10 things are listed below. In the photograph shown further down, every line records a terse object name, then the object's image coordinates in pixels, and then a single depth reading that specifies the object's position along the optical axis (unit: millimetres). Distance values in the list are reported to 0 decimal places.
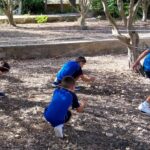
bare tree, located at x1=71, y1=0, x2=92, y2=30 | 14227
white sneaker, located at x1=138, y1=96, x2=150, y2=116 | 5885
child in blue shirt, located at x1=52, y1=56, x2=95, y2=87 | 6355
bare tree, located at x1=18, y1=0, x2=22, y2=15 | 20800
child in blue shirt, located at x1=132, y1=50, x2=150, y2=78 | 6184
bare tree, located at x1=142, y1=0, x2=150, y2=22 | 16903
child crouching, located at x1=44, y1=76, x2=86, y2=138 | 4879
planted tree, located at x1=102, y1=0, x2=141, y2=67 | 8203
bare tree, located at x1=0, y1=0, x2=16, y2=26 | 15081
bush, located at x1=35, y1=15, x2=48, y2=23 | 17261
